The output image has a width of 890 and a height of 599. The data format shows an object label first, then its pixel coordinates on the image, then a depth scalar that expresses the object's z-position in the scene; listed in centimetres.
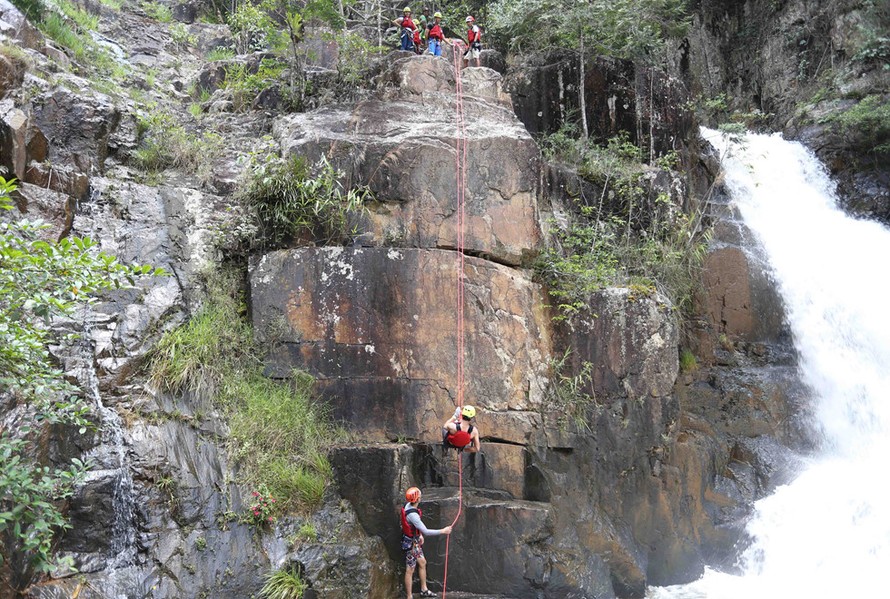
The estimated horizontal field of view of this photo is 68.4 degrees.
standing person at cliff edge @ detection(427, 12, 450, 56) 1136
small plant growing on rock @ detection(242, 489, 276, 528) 705
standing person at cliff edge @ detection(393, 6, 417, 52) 1148
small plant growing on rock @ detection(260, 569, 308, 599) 662
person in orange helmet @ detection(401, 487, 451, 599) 724
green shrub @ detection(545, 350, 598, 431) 873
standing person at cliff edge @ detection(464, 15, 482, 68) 1204
